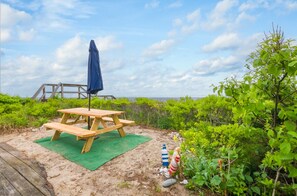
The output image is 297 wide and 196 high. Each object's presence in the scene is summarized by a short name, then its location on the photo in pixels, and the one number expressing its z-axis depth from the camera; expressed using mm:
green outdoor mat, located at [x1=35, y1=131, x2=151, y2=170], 2967
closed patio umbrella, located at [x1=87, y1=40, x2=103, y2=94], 3790
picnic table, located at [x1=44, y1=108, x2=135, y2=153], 3170
